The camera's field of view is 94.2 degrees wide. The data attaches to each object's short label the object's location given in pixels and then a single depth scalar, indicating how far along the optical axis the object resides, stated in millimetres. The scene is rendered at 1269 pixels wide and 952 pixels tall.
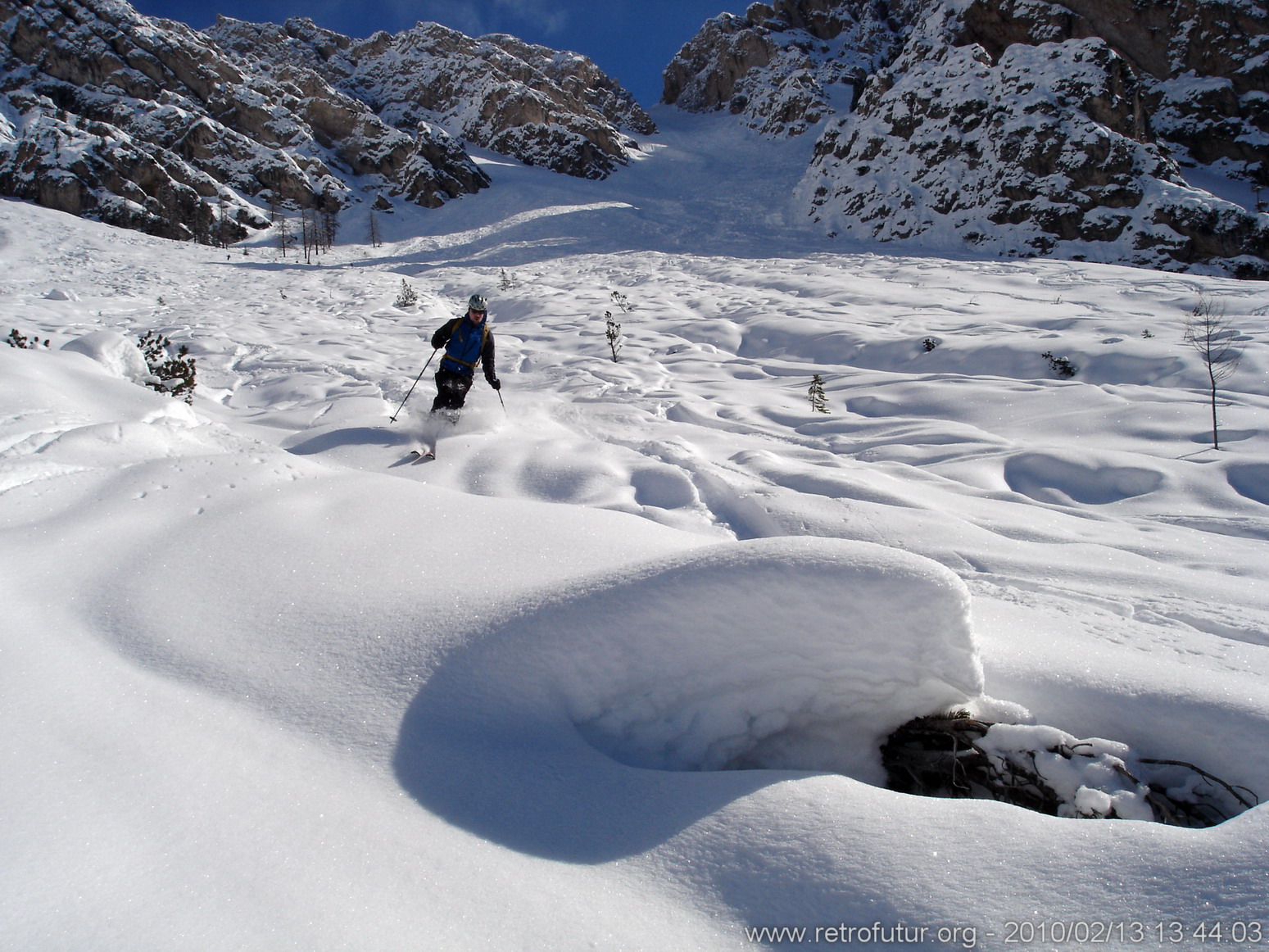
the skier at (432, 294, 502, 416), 5551
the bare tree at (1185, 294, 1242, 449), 6410
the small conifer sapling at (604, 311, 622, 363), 8641
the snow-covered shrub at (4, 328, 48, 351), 5547
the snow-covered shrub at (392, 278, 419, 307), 12797
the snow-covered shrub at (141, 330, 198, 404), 5602
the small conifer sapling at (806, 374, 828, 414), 6500
